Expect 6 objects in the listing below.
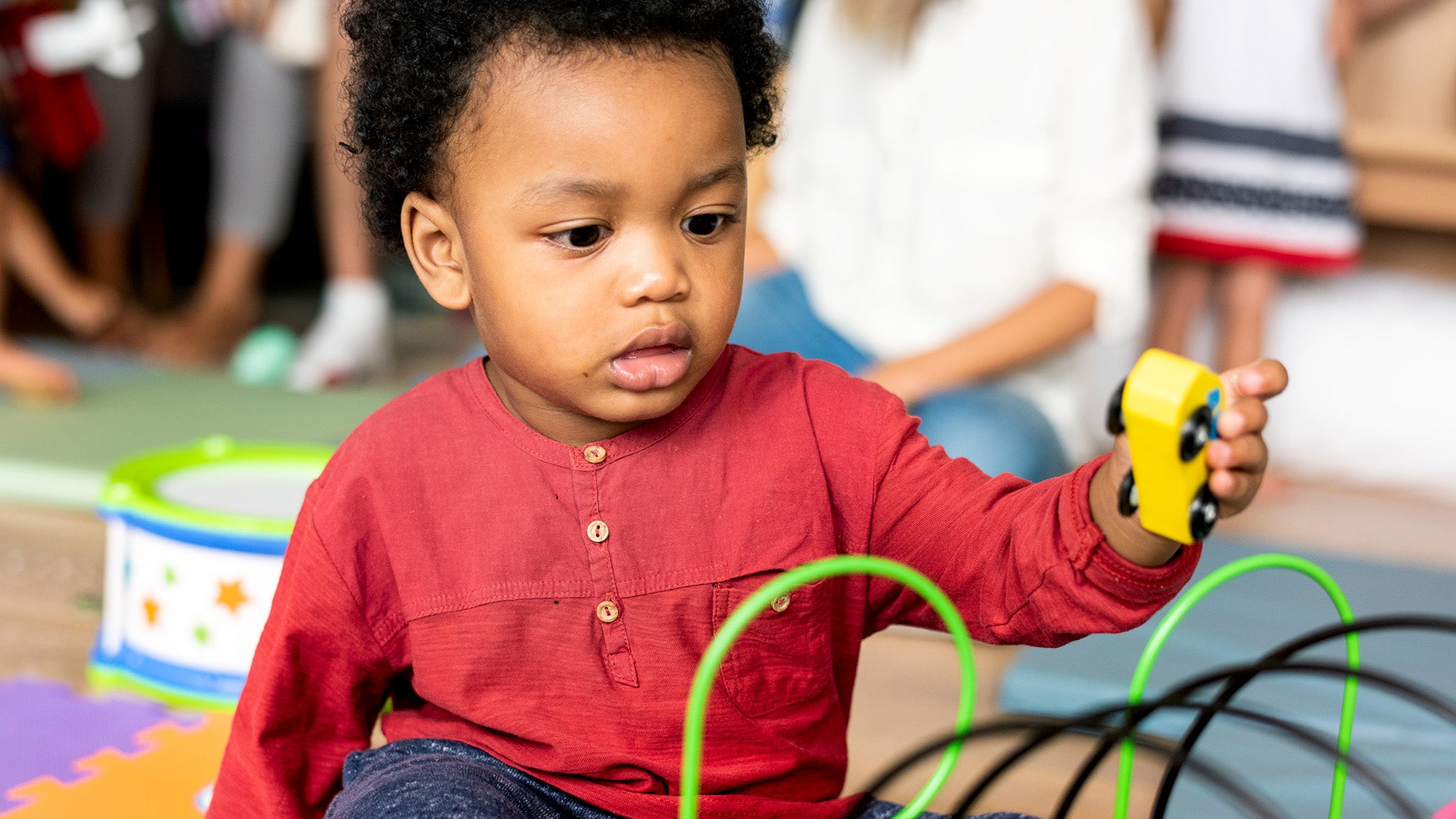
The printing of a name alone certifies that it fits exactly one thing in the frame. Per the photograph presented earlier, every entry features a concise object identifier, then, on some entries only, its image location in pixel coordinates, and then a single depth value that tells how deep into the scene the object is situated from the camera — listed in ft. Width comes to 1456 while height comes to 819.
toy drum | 3.57
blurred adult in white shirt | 4.84
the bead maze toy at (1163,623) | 1.43
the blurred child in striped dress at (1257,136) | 6.46
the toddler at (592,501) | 2.11
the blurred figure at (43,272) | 7.23
